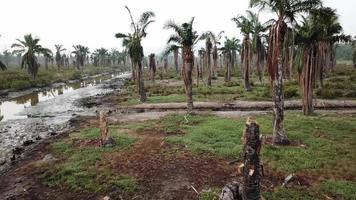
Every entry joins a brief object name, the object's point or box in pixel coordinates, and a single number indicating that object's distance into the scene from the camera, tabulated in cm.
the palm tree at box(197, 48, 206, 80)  7128
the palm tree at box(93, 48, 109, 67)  13288
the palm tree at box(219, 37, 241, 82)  5632
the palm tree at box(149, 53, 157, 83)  5600
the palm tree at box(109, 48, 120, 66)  16211
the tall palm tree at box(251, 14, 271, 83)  3772
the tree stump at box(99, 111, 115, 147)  1809
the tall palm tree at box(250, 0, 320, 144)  1692
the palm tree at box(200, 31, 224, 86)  4800
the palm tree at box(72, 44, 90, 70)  11372
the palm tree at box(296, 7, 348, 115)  2302
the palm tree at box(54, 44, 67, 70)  10380
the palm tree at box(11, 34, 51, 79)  6209
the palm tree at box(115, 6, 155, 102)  3416
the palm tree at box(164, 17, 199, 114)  2673
